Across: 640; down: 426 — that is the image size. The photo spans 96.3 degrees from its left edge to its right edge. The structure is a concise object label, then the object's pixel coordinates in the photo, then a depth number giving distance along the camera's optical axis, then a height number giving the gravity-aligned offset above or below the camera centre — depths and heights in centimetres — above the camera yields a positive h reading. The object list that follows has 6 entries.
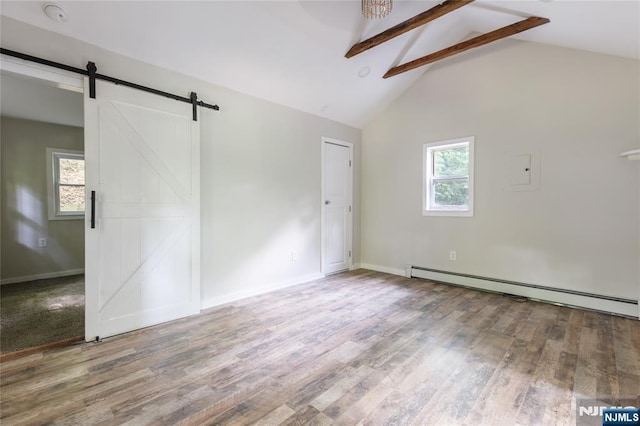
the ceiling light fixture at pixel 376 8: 244 +174
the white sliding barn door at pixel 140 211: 248 -2
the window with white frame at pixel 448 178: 410 +48
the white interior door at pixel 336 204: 464 +9
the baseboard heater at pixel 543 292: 303 -100
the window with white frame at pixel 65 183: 461 +43
